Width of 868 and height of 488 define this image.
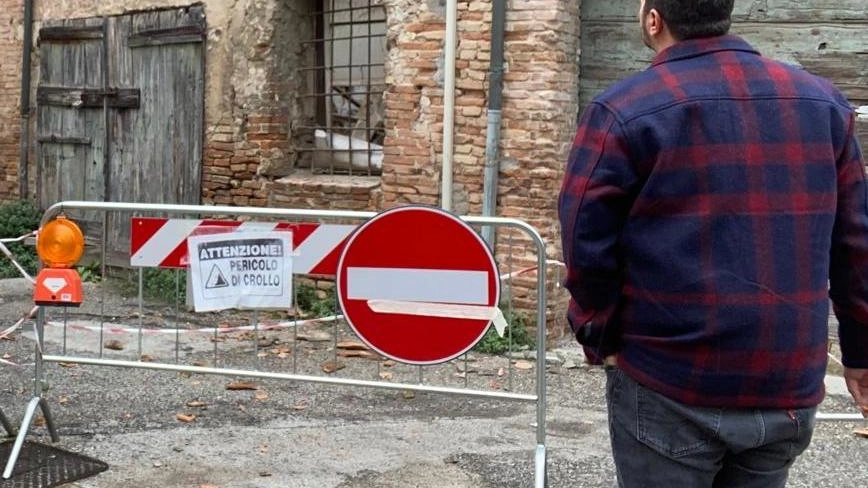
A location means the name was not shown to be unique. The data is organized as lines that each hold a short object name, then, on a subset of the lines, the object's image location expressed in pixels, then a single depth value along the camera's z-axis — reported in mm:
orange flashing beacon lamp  4613
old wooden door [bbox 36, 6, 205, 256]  9586
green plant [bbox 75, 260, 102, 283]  9616
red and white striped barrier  4512
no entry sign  4145
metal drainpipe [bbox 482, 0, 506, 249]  7352
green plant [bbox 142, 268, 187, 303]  5246
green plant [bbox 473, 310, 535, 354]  7090
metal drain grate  4328
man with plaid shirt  2092
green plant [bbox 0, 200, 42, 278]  10422
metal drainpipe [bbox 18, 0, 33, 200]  10961
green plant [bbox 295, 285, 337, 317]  7719
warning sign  4652
